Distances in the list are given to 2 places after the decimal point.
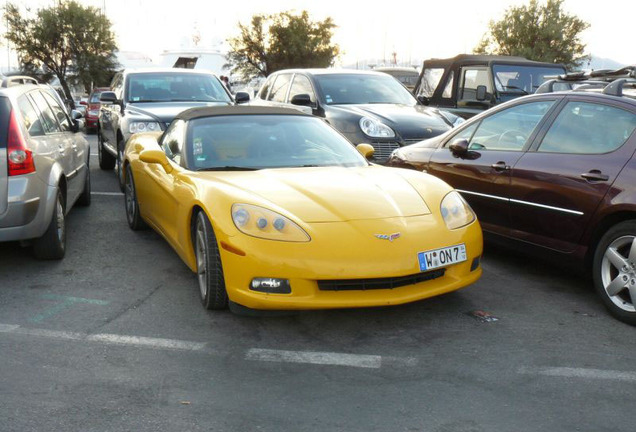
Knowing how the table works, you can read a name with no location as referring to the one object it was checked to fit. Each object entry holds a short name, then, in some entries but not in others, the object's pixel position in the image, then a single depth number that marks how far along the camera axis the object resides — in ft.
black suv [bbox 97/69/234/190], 32.30
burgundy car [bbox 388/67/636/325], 15.10
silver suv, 17.80
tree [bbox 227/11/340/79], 154.81
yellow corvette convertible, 13.73
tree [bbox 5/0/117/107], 135.74
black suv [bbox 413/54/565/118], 37.50
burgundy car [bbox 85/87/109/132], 73.92
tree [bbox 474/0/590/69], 109.81
